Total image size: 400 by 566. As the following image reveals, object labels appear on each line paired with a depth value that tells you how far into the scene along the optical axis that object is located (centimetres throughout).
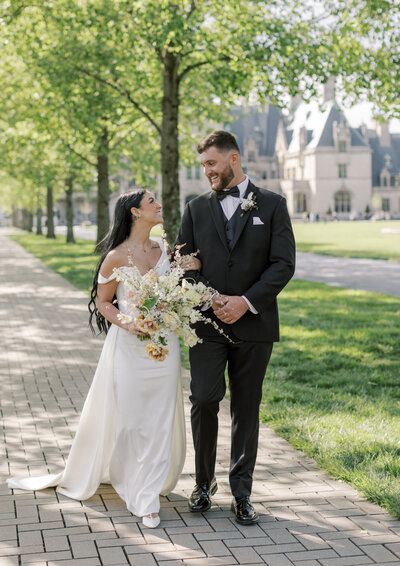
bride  464
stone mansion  10138
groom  450
